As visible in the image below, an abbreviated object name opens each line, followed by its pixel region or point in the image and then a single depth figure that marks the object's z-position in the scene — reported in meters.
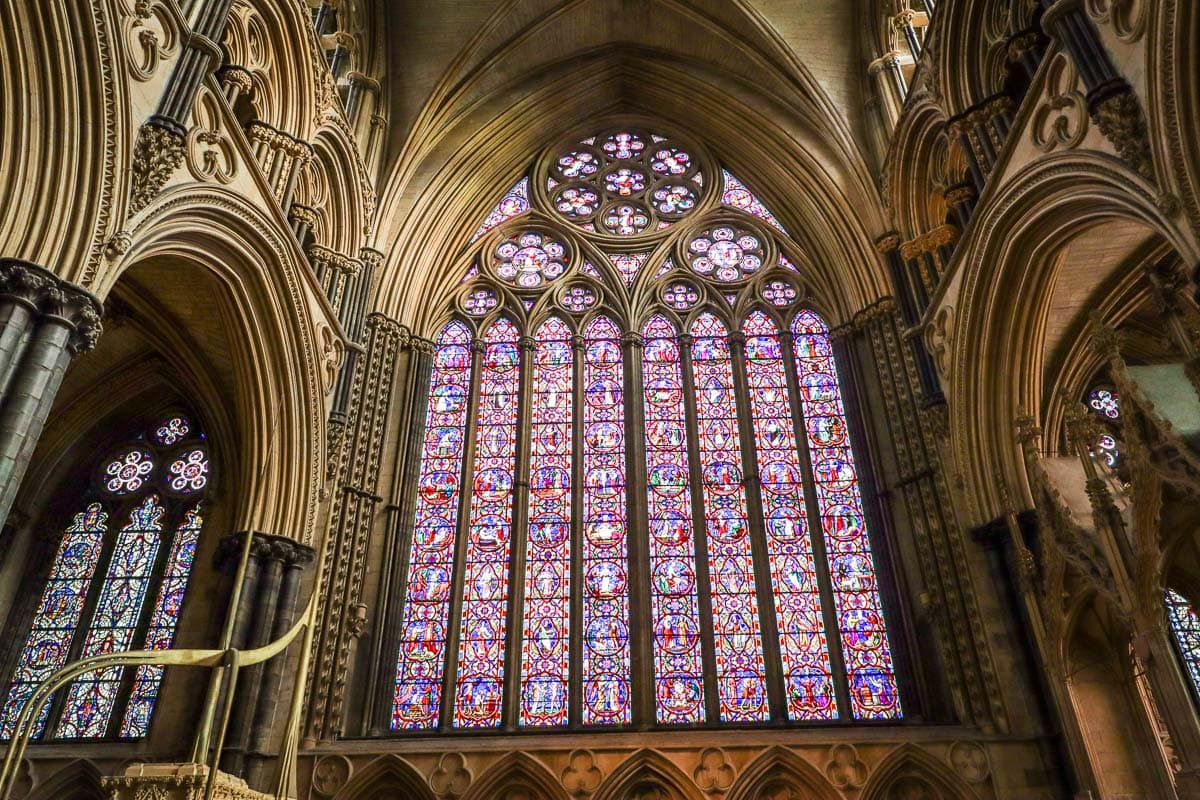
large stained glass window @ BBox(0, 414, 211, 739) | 11.64
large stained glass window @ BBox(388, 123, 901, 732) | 11.22
